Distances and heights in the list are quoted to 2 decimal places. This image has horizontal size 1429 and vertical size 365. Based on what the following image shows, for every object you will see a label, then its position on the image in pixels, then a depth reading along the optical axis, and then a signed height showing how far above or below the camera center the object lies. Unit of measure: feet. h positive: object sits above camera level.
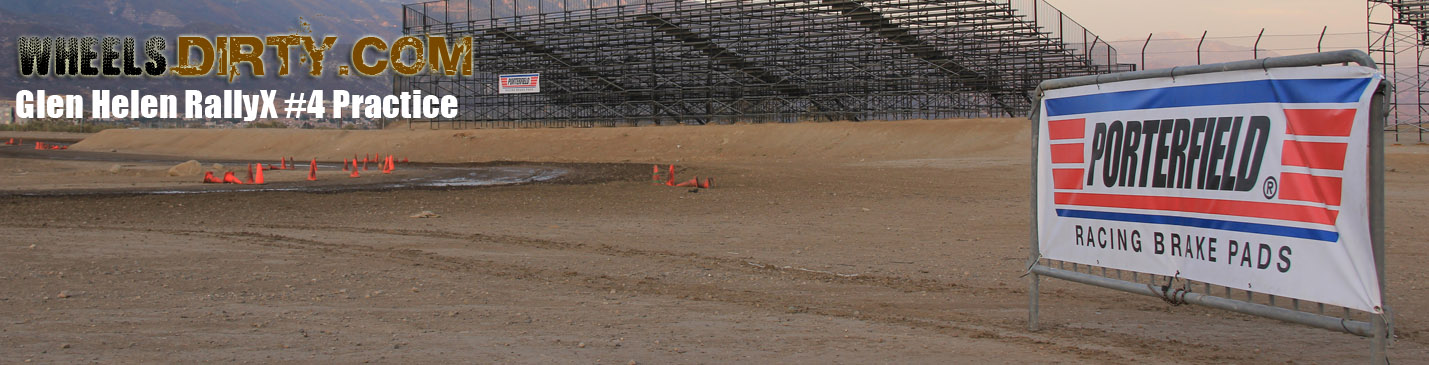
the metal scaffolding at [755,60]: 154.51 +16.52
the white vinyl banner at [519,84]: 193.67 +14.55
